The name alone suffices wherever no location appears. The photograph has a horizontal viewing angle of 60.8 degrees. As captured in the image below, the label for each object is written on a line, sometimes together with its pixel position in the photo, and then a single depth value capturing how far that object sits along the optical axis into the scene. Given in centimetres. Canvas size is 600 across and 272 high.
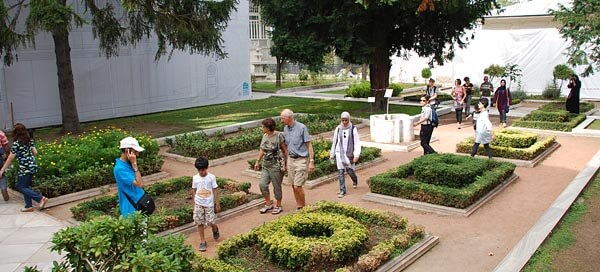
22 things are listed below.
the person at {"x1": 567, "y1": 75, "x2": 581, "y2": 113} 1898
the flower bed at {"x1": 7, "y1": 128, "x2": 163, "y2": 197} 1031
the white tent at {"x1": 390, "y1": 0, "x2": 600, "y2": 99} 2939
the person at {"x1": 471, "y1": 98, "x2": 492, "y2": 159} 1196
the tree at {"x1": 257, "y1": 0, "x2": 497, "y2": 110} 2008
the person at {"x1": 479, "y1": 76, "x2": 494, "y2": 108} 1919
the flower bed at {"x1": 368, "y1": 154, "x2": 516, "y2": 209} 912
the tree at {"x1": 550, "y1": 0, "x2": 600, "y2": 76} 1551
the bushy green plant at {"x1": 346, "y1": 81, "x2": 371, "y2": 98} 2923
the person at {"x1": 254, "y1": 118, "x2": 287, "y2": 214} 872
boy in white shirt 745
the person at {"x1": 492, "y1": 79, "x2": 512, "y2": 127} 1769
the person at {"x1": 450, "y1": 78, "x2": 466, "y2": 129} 1832
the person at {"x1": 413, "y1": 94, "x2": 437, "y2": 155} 1223
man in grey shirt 879
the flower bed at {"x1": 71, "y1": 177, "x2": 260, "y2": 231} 832
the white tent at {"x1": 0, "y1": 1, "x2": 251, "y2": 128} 2061
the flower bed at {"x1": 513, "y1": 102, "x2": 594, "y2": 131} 1698
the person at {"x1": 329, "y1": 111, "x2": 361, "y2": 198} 984
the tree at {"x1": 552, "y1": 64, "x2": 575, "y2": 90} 2669
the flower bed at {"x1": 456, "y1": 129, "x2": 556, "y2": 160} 1266
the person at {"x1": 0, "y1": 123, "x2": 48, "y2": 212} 941
